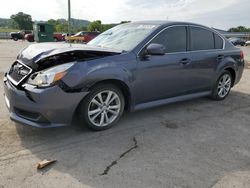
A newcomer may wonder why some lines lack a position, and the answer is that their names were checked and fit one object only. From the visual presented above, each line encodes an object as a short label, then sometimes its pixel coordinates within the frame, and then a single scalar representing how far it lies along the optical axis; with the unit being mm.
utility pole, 16949
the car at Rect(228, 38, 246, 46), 34949
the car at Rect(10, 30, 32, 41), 31642
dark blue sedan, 2595
